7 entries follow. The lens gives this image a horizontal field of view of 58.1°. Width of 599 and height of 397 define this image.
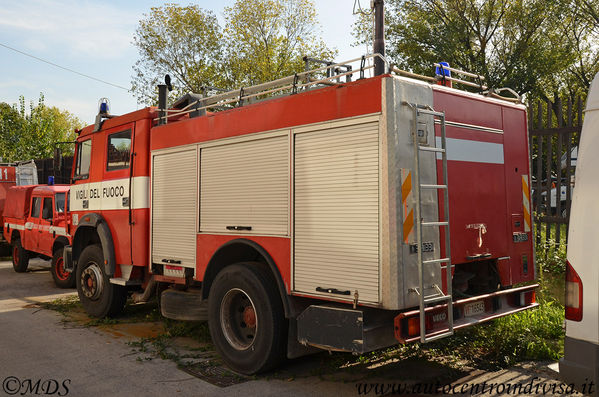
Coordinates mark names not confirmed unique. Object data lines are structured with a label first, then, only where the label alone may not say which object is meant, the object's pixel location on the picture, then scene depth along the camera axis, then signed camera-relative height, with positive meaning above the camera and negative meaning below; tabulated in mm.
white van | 3523 -217
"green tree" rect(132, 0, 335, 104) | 25906 +9422
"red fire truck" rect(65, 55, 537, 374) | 4535 +204
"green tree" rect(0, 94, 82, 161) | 29734 +5595
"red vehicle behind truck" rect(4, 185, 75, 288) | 11633 +274
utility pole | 7879 +3058
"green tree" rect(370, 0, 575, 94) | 22984 +8732
